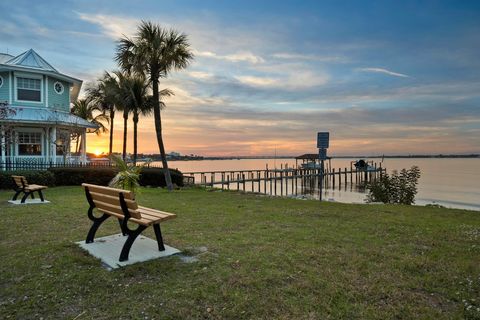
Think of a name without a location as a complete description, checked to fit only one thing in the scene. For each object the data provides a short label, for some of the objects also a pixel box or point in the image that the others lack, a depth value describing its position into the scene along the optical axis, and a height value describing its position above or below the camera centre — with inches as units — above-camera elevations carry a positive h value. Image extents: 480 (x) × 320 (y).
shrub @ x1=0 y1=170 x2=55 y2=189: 546.3 -42.7
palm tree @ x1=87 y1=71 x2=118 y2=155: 962.7 +189.8
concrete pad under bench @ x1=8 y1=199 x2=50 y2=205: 389.4 -59.5
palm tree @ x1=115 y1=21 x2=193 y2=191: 569.9 +183.0
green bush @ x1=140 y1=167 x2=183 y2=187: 724.0 -55.3
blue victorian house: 754.8 +109.8
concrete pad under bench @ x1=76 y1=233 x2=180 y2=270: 169.6 -56.6
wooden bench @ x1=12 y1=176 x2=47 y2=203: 385.7 -41.3
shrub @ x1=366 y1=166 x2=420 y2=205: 609.3 -65.7
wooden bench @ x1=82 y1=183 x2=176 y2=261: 167.0 -32.8
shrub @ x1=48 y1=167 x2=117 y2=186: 633.6 -44.5
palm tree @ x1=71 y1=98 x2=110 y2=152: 1154.7 +159.2
